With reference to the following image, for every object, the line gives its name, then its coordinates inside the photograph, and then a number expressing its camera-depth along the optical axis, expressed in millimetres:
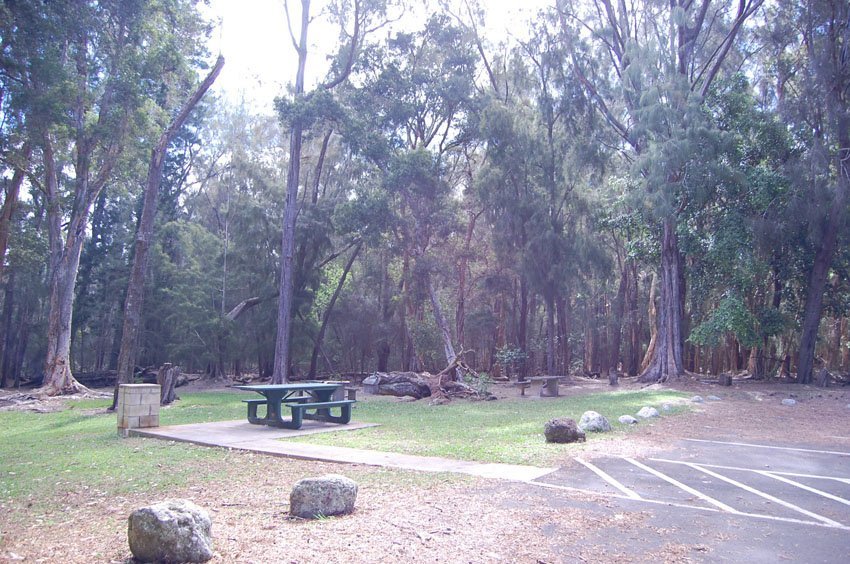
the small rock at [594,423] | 9906
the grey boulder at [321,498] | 4879
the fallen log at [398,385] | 19547
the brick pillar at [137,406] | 10047
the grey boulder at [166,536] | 3812
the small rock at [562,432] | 8781
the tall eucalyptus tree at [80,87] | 14664
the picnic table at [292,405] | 10617
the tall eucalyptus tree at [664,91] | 18625
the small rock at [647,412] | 12088
